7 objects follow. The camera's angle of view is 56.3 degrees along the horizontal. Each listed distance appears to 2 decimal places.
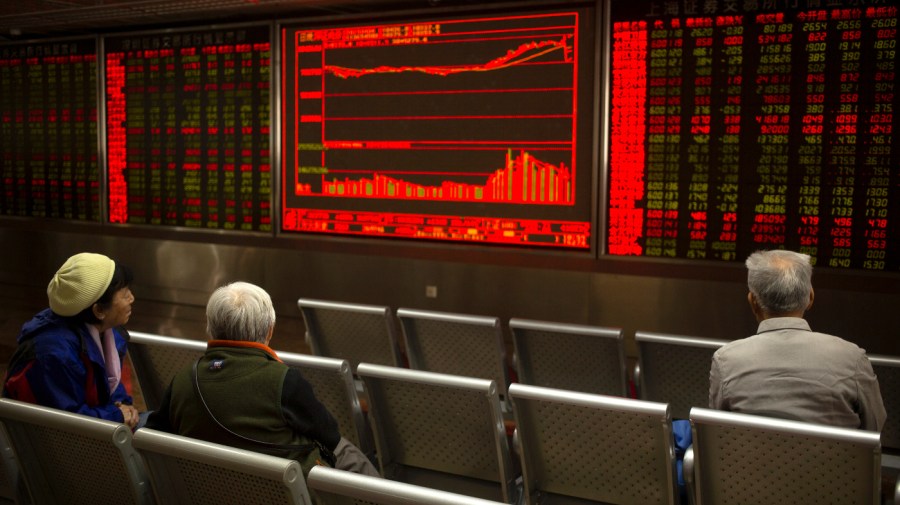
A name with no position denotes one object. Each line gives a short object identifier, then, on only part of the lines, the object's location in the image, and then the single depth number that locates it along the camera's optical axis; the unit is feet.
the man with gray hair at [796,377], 7.04
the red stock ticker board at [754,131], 15.11
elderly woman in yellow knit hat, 7.80
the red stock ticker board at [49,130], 24.89
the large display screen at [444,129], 17.97
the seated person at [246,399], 6.50
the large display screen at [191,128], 21.98
